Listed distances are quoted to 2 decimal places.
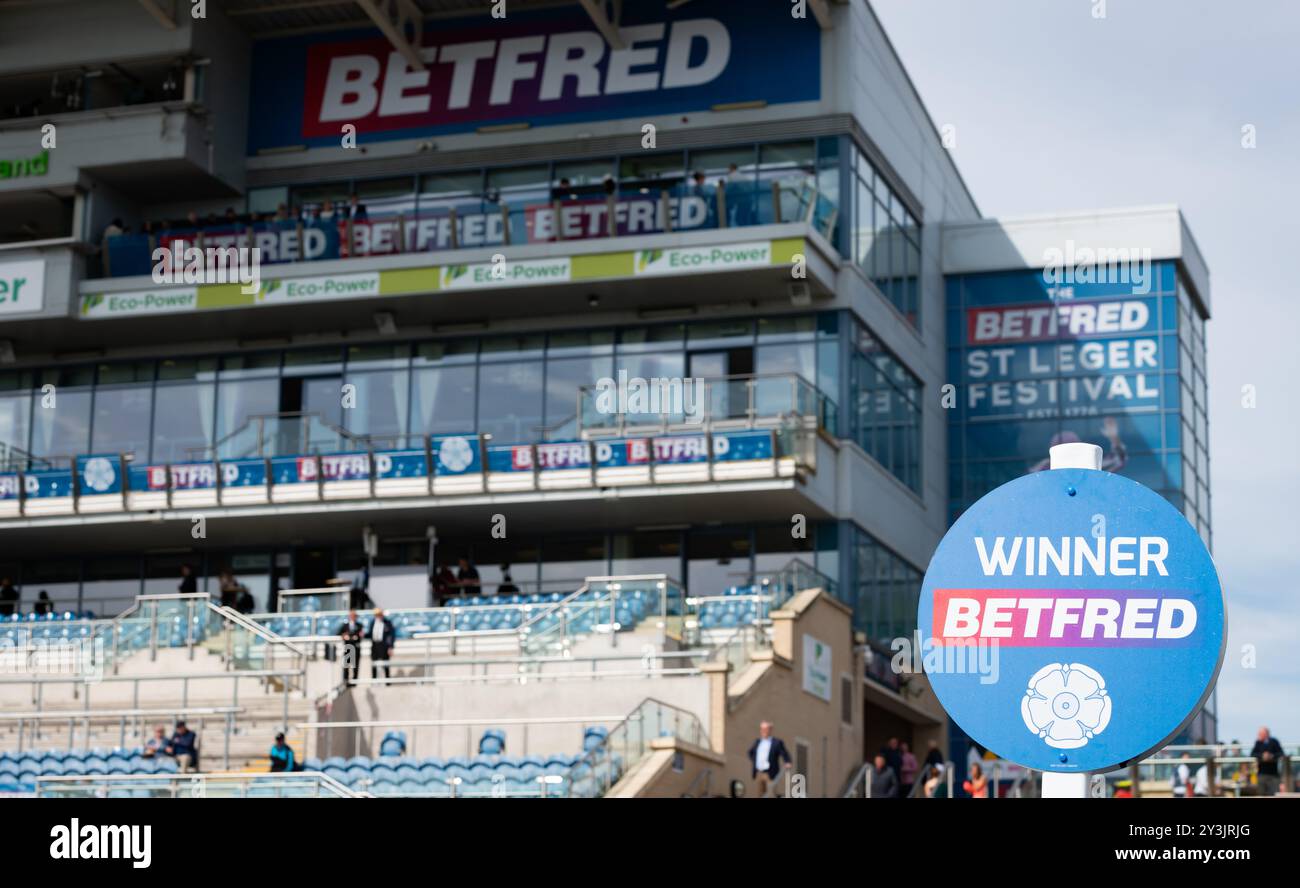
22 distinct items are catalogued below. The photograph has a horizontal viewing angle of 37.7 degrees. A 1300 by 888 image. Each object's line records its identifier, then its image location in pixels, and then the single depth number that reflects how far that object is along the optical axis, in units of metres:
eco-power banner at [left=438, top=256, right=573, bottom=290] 39.28
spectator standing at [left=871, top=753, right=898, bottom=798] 28.02
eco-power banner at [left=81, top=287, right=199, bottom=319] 41.44
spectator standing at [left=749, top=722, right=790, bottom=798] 26.84
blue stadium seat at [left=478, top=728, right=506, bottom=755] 27.16
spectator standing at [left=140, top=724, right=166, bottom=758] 27.27
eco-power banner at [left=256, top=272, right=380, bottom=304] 40.41
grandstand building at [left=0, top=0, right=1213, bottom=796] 37.94
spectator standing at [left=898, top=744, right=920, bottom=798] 34.31
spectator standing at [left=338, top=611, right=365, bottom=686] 31.08
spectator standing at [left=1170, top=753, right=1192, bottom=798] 29.06
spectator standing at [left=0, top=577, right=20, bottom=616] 41.12
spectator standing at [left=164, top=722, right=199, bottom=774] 27.00
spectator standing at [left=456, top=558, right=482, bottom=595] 38.41
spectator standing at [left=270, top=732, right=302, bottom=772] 25.19
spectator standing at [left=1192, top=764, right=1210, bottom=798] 28.84
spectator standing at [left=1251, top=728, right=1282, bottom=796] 26.55
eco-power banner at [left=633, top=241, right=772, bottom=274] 38.22
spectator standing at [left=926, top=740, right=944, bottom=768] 33.69
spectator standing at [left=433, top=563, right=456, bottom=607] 38.53
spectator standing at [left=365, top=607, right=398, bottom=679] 31.17
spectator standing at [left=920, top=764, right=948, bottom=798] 28.20
